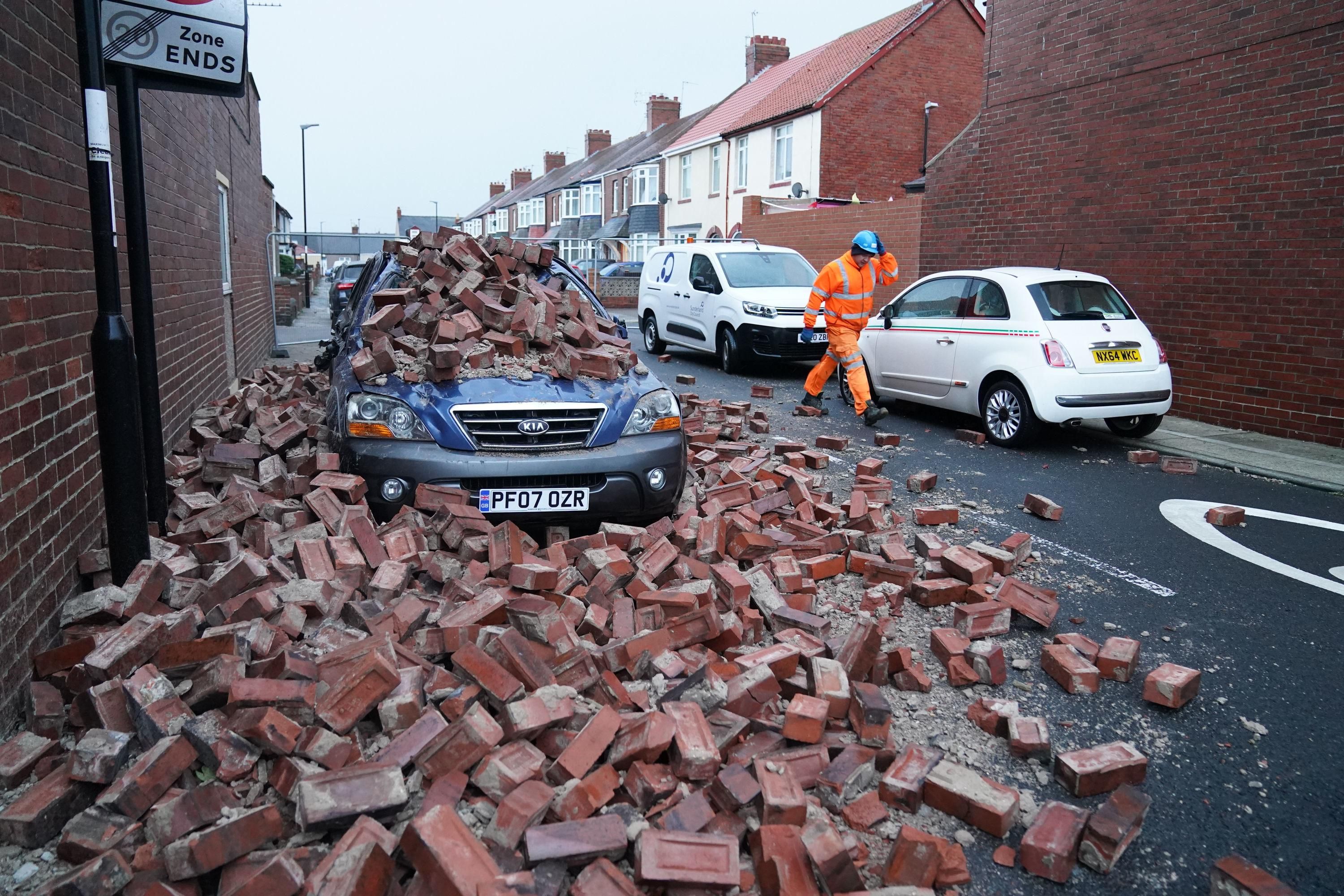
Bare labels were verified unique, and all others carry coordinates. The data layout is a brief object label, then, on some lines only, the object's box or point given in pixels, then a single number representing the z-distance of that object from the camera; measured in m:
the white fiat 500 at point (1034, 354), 8.59
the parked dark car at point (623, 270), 35.25
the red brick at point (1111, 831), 2.72
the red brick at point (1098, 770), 3.10
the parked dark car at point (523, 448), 4.79
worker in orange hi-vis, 9.71
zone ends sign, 4.04
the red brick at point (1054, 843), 2.69
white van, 13.70
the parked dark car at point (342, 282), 18.34
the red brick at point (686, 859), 2.44
